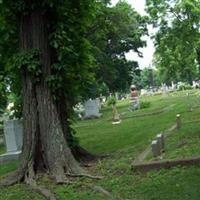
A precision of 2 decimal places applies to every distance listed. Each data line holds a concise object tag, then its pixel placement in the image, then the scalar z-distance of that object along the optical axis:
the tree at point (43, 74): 11.41
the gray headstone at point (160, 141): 11.97
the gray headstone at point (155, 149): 11.37
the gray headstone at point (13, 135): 17.86
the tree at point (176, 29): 28.22
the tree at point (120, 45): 35.34
